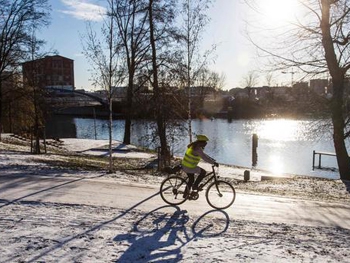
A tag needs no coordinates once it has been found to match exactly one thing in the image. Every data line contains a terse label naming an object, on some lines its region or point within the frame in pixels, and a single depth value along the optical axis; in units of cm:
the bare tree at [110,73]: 1412
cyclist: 884
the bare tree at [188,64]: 2264
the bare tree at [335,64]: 1595
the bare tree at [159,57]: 2300
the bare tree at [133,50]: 2778
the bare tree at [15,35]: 2788
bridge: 6831
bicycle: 930
